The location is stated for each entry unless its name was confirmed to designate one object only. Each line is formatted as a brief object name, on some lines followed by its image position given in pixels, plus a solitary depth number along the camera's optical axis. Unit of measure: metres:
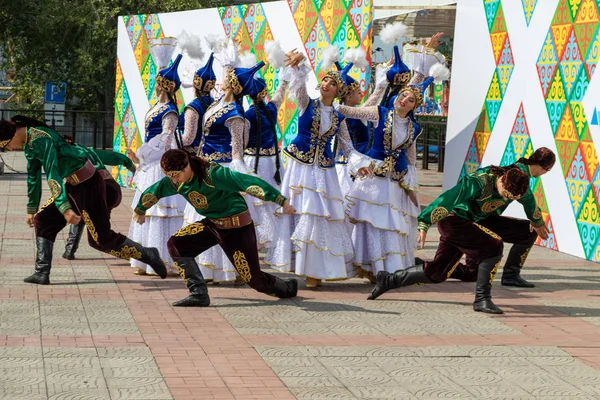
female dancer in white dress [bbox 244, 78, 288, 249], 9.67
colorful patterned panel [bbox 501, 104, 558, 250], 12.55
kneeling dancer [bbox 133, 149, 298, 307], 8.00
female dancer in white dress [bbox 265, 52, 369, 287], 9.22
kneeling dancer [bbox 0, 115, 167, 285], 8.98
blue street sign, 29.53
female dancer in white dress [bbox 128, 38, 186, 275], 9.91
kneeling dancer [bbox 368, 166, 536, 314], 8.21
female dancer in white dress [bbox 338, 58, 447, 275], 9.46
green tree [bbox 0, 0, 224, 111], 28.91
